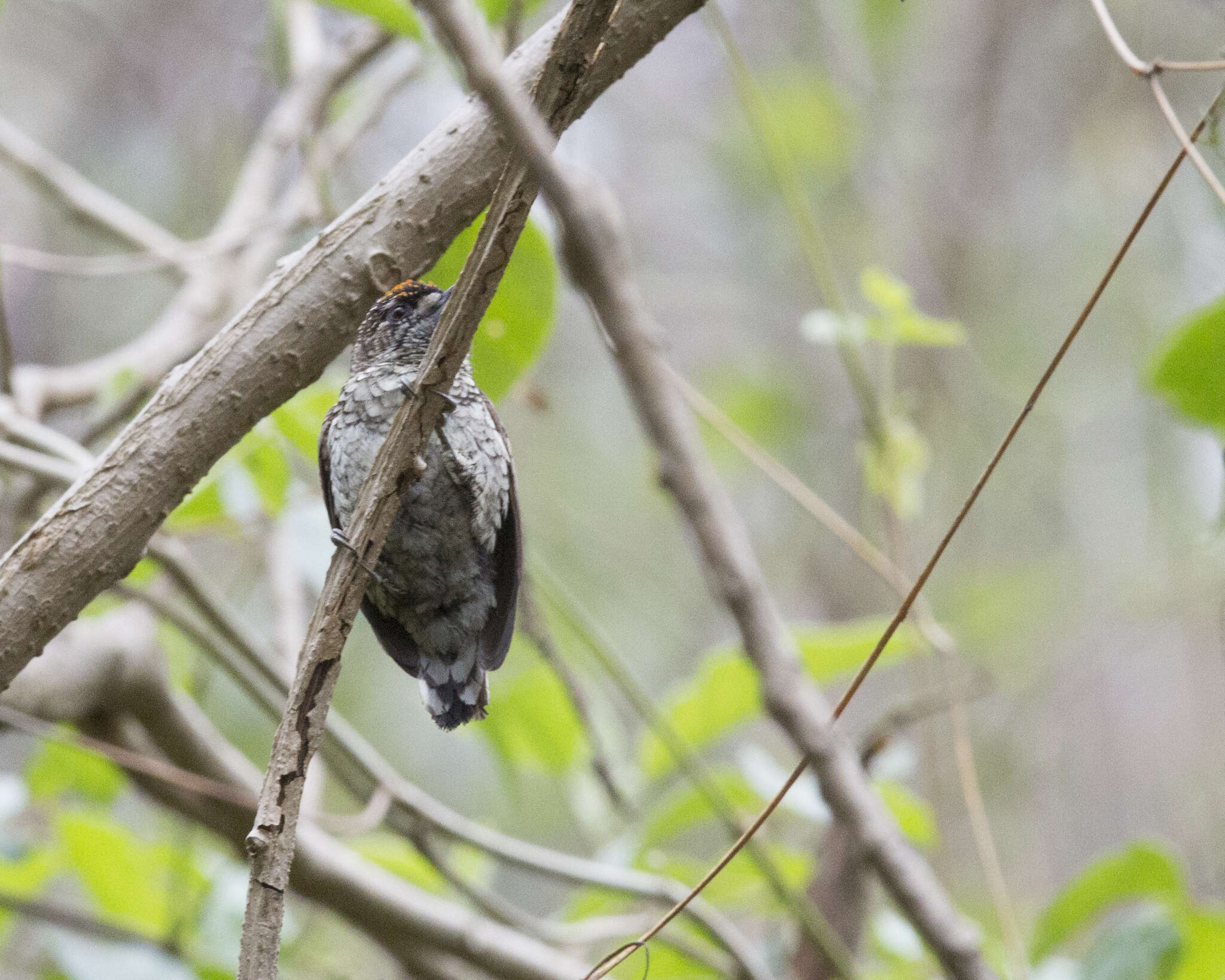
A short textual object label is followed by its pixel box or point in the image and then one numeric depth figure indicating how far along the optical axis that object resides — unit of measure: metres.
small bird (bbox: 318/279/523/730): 4.91
